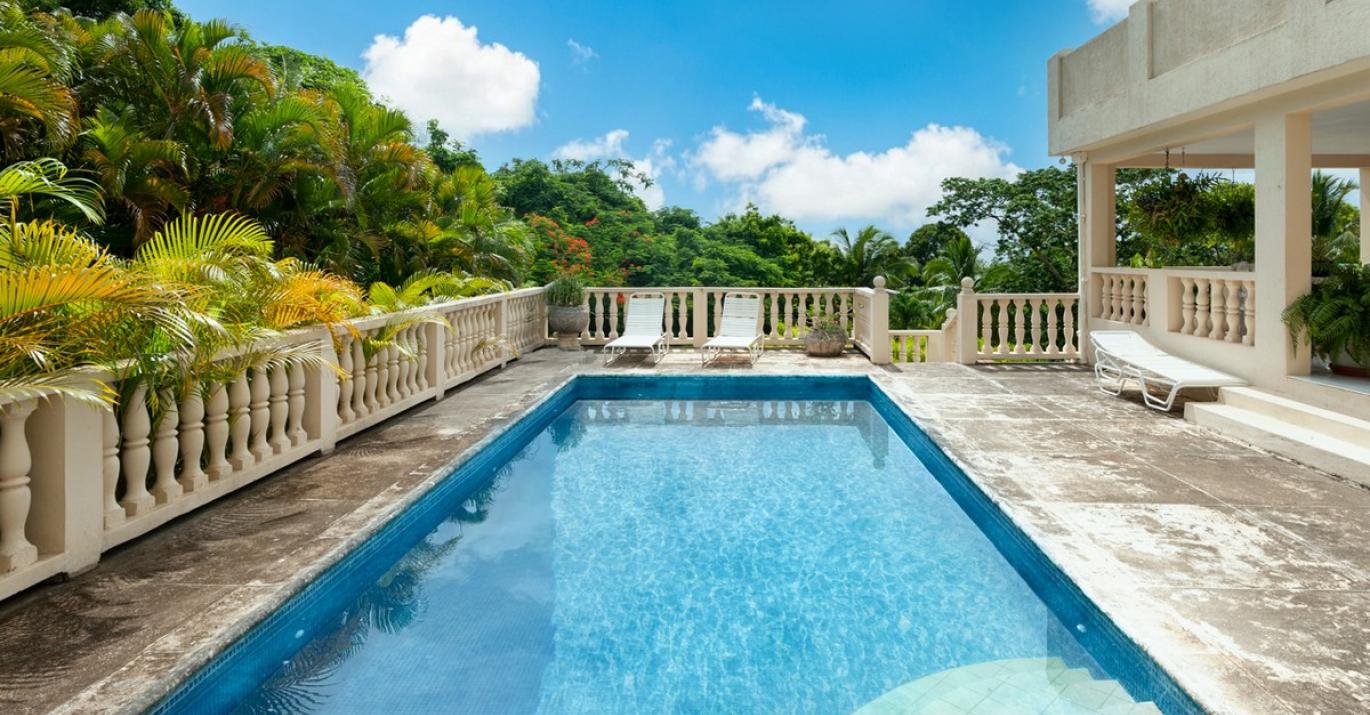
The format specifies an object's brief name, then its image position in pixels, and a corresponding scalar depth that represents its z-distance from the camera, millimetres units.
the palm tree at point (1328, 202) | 14609
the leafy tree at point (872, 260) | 27641
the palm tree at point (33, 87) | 7559
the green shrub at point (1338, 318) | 6809
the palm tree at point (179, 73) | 10352
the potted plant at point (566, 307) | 13031
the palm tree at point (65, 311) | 3400
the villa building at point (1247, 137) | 6363
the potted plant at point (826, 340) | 12391
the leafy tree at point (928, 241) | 29969
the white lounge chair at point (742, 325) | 11938
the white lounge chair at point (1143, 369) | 7727
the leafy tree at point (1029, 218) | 27062
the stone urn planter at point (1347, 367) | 7156
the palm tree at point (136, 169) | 9398
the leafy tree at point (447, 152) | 26547
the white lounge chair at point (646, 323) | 12062
